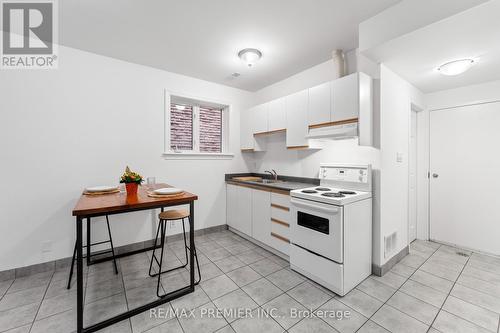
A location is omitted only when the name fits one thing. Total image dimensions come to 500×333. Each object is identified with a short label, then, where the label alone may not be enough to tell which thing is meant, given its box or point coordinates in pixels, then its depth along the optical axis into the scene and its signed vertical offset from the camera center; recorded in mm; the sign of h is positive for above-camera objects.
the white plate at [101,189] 2133 -250
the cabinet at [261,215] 2646 -714
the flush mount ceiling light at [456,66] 2105 +1042
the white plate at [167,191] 1923 -238
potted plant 1864 -141
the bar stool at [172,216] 2153 -527
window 3457 +666
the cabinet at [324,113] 2176 +673
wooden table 1465 -332
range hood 2184 +394
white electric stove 1931 -654
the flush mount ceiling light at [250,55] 2609 +1419
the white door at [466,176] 2730 -134
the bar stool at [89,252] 2355 -1062
